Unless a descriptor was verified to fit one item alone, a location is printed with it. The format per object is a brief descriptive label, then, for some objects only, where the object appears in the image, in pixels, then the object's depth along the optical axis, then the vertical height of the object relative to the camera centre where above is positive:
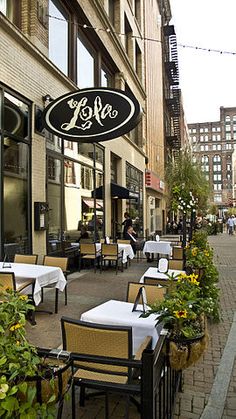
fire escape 39.97 +15.55
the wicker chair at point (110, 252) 10.96 -0.91
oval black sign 8.30 +2.49
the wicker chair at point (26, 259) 7.42 -0.74
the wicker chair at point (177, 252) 10.23 -0.88
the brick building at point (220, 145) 135.12 +29.32
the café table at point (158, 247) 12.95 -0.92
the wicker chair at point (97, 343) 2.79 -0.94
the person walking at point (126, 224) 14.77 -0.10
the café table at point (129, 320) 3.57 -0.98
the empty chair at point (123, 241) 13.43 -0.72
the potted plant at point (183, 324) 2.69 -0.81
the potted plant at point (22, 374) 1.66 -0.77
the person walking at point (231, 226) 36.26 -0.54
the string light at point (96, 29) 10.45 +6.76
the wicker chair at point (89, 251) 11.03 -0.87
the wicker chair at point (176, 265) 7.03 -0.84
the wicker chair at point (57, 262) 7.29 -0.80
